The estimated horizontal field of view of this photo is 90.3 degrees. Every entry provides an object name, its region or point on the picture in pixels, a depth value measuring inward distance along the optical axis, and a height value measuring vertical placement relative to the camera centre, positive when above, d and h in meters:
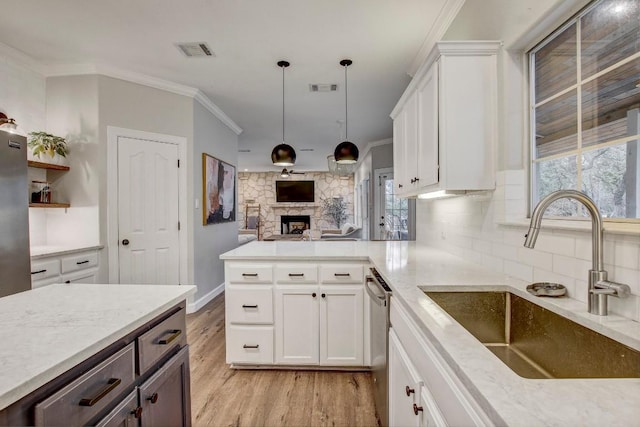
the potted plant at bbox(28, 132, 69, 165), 2.96 +0.60
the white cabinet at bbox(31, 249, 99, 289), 2.47 -0.50
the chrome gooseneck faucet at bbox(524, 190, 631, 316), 0.95 -0.13
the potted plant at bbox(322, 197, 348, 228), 10.81 -0.01
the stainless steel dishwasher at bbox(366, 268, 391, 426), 1.58 -0.70
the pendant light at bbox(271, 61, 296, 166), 3.22 +0.57
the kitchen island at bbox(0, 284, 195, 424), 0.69 -0.34
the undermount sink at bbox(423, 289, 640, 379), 0.89 -0.45
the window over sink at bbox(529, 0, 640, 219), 1.06 +0.39
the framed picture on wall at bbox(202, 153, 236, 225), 4.21 +0.29
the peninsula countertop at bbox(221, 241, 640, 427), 0.55 -0.35
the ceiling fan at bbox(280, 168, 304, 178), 11.06 +1.30
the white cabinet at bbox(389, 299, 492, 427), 0.73 -0.53
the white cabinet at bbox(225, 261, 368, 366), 2.32 -0.73
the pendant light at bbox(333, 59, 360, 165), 3.23 +0.59
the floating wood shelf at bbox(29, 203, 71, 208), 2.82 +0.05
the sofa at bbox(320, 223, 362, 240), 6.39 -0.53
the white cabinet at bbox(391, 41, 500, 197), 1.71 +0.52
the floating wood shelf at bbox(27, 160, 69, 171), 2.84 +0.42
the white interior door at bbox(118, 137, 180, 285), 3.40 -0.02
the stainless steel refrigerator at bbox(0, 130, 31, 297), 2.07 -0.04
